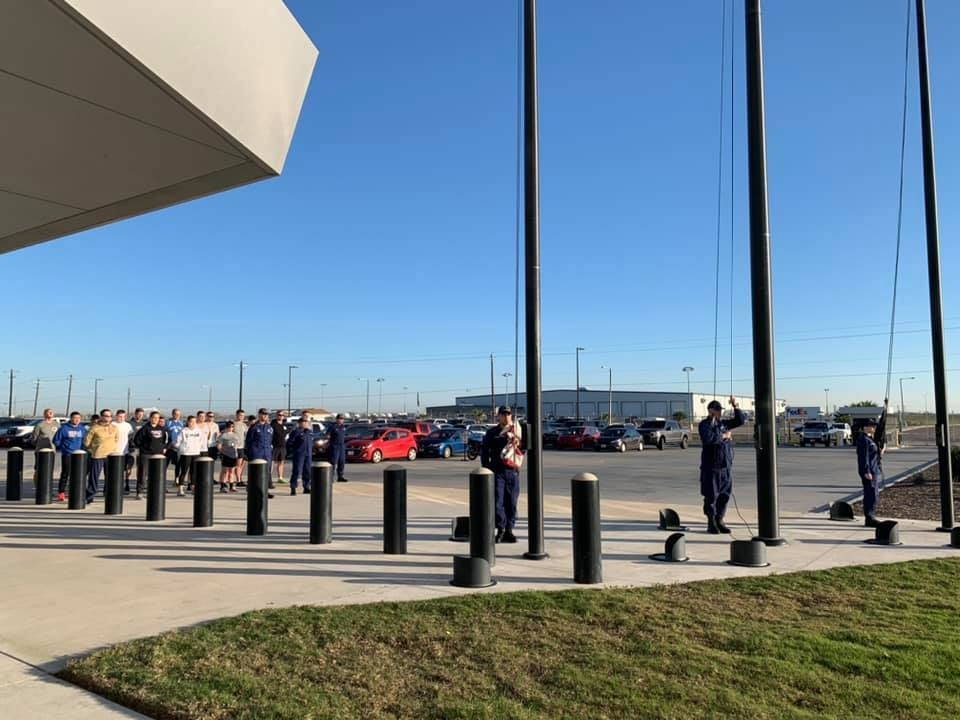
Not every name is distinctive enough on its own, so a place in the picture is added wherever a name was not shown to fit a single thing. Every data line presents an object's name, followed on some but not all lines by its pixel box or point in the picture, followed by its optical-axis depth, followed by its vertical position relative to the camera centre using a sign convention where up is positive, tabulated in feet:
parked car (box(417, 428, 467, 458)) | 101.45 -3.84
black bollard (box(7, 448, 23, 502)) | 45.55 -3.59
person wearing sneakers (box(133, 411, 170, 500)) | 47.88 -1.72
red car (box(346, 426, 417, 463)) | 89.20 -3.55
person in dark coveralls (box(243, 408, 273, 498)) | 46.98 -1.40
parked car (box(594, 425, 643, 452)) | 121.39 -3.91
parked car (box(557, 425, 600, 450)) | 124.77 -3.84
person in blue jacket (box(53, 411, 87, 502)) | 45.71 -1.57
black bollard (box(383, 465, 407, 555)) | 27.53 -3.51
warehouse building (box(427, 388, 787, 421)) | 403.54 +6.27
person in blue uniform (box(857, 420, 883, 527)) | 32.89 -2.48
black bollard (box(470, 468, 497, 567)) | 24.25 -3.27
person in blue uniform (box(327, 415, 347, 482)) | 58.13 -2.49
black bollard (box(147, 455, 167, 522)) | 36.96 -3.56
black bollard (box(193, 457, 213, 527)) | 34.91 -3.59
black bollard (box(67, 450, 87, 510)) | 40.83 -3.62
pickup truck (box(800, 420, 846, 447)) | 138.31 -3.61
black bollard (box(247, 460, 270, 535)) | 32.14 -3.59
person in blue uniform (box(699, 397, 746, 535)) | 32.58 -2.30
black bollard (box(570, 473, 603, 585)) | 22.81 -3.60
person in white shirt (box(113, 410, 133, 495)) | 43.96 -0.82
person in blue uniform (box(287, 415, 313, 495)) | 50.83 -2.28
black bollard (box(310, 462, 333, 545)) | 29.66 -3.54
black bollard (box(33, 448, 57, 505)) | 43.27 -3.53
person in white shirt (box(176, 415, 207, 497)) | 49.83 -2.02
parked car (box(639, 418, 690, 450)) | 131.85 -3.38
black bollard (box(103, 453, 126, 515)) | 39.24 -3.67
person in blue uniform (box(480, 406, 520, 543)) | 29.09 -2.25
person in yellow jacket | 43.19 -1.49
